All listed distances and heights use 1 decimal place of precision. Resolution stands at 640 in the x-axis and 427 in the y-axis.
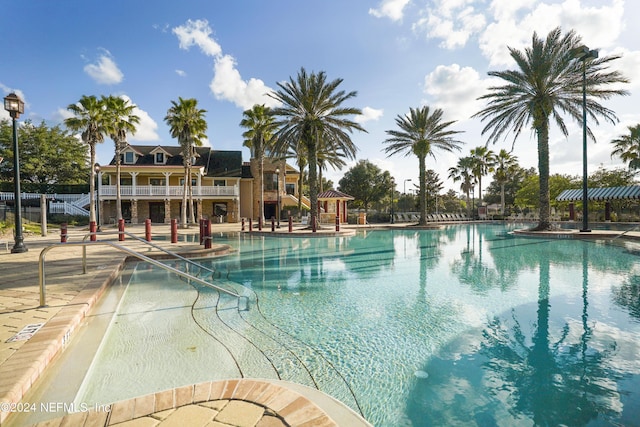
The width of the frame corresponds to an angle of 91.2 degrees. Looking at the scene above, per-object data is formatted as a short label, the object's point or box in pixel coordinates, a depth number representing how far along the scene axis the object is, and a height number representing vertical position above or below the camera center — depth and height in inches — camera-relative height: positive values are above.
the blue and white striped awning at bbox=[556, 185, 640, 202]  1053.8 +49.6
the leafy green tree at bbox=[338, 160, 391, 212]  1955.0 +160.9
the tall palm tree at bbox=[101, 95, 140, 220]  989.8 +299.5
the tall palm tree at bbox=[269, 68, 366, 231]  872.9 +270.5
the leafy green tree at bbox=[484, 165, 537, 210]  2158.0 +142.2
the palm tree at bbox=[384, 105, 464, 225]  1095.0 +259.7
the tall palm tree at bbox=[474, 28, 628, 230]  744.3 +295.0
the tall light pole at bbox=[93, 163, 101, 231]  936.4 +132.2
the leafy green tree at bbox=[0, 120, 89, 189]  1572.3 +298.0
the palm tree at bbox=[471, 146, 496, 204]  1700.3 +252.9
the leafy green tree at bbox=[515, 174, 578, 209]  1508.4 +95.2
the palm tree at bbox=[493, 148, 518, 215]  1657.2 +230.6
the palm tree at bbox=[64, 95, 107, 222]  952.3 +277.1
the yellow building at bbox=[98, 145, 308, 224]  1248.2 +110.6
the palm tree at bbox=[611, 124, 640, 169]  1147.9 +227.9
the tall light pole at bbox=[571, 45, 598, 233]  669.3 +254.8
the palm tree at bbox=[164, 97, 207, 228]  982.4 +275.3
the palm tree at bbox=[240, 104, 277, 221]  1131.9 +309.4
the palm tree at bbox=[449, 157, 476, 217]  1827.0 +220.3
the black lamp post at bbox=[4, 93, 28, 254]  415.2 +72.9
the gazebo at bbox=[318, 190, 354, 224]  1211.2 +16.8
